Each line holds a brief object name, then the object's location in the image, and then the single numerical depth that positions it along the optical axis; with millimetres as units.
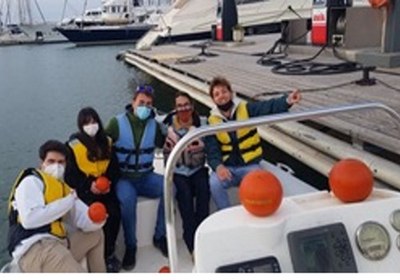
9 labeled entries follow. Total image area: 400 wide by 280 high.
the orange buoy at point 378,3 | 4625
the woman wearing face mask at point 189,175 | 3484
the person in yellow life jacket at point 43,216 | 2566
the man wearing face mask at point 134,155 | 3422
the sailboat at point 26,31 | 60659
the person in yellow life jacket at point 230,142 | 3494
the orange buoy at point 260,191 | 1818
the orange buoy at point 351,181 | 1969
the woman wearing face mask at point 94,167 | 3244
